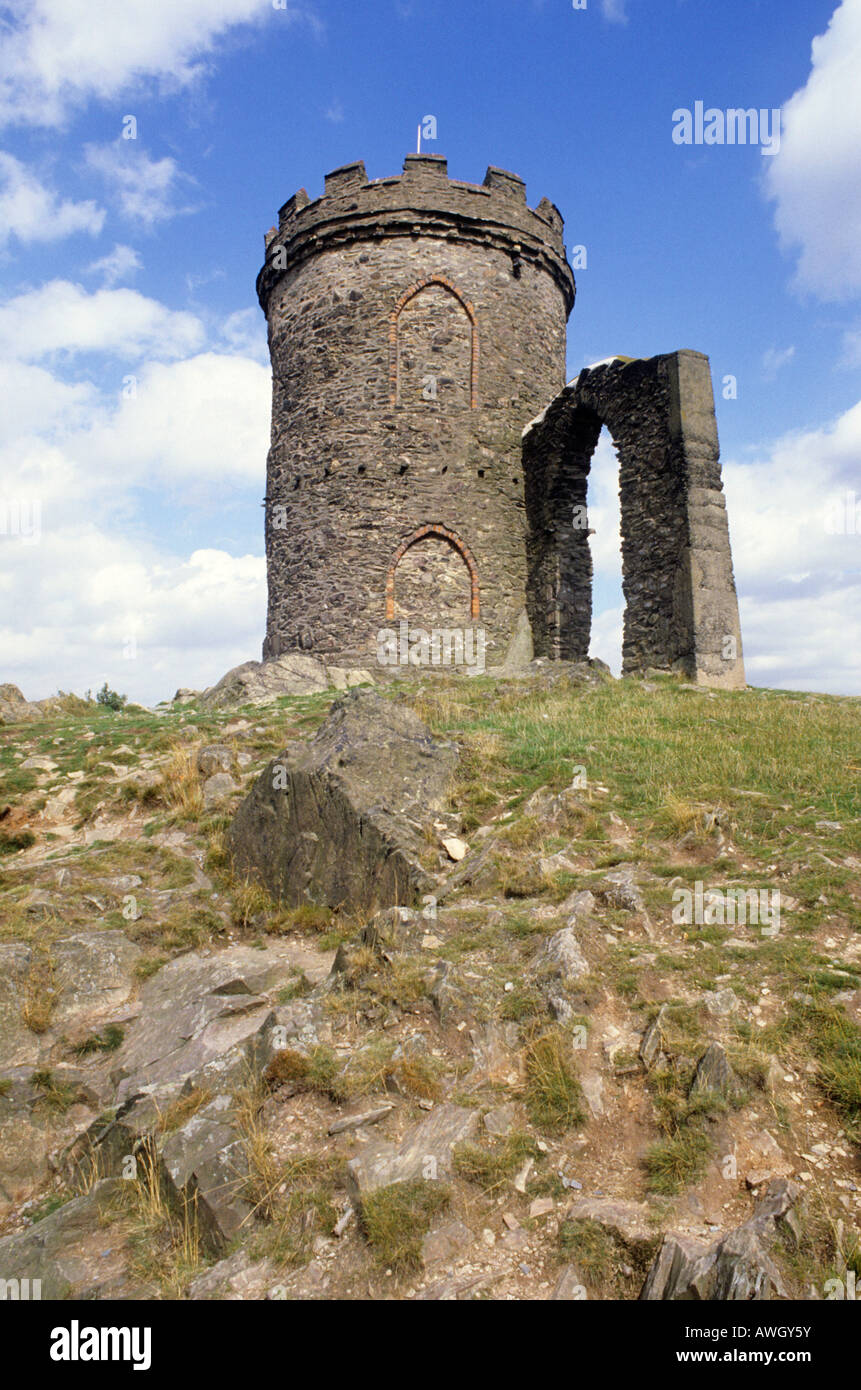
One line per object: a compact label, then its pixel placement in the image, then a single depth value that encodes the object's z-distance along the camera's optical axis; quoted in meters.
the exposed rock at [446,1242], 4.00
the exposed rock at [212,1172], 4.39
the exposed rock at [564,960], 5.48
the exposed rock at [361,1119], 4.77
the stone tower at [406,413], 17.91
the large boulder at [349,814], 7.45
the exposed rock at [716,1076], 4.49
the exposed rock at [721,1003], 5.07
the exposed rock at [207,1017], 5.57
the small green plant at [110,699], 20.78
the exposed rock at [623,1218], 3.83
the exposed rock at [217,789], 9.69
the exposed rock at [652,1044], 4.82
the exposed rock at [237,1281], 4.01
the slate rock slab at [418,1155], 4.36
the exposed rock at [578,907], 6.12
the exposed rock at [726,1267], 3.50
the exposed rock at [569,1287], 3.72
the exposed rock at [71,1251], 4.34
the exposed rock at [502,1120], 4.57
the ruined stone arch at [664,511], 14.20
